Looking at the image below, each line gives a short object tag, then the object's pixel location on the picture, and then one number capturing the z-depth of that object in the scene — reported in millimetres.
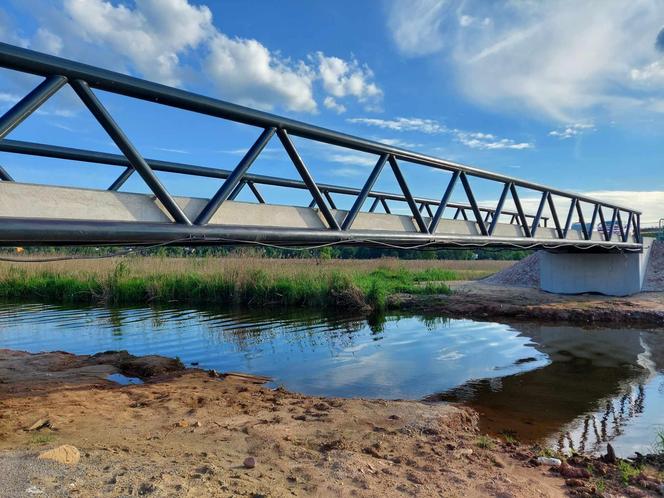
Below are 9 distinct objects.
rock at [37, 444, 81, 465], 3979
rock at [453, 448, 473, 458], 4895
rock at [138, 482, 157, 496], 3451
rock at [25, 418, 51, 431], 5328
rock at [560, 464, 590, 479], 4519
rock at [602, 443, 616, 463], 5035
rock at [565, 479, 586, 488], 4270
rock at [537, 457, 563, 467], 4773
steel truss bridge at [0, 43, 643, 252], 4211
